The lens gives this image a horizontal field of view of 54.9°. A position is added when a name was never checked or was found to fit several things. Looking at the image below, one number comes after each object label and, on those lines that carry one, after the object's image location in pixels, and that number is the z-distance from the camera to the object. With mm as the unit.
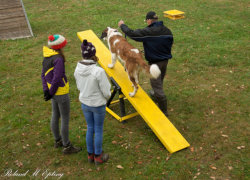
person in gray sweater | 3906
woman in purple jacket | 4082
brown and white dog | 5148
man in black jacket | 5324
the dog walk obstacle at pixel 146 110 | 5105
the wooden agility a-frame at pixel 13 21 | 10695
